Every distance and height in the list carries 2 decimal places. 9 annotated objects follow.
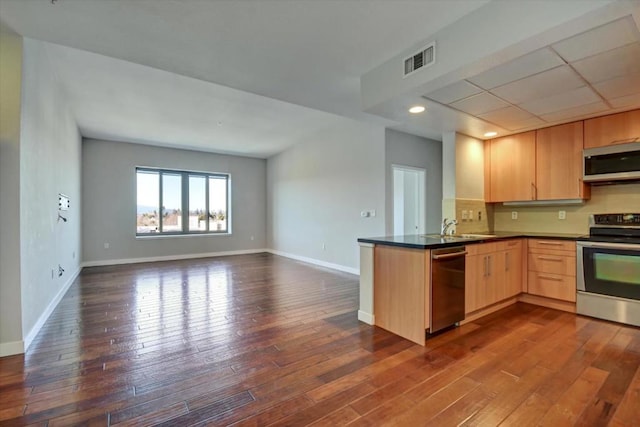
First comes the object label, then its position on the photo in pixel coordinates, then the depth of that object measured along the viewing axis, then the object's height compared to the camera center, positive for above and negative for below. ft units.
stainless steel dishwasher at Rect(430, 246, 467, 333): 8.95 -2.28
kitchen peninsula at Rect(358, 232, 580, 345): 8.96 -2.23
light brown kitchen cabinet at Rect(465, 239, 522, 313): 10.46 -2.26
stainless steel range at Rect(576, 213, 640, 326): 9.95 -2.05
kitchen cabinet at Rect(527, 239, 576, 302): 11.40 -2.22
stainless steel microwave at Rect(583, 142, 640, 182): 10.58 +1.75
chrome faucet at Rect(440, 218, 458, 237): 13.03 -0.52
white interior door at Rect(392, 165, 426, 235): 19.97 +0.73
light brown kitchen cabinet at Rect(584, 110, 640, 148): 10.66 +2.98
